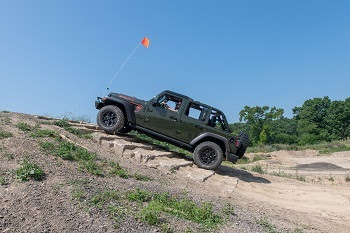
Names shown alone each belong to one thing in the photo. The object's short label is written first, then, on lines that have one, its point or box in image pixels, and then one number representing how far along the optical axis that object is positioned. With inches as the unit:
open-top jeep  415.2
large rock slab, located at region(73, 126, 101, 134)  403.6
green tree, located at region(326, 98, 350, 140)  2546.8
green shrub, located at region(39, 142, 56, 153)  299.7
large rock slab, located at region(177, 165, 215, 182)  358.4
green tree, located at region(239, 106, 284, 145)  2485.2
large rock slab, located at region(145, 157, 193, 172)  360.8
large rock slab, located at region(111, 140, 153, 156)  369.7
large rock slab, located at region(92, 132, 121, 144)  385.7
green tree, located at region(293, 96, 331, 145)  2653.8
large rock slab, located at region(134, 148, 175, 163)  364.0
